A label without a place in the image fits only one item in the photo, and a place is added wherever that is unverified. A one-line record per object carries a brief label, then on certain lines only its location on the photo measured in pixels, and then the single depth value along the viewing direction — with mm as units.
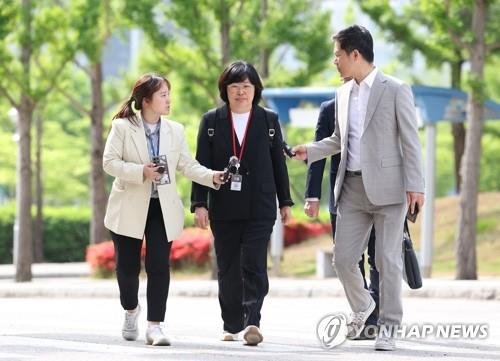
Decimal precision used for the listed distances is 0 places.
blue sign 20484
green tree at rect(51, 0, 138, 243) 24297
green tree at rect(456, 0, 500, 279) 20141
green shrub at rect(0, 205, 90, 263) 36906
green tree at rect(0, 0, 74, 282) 23672
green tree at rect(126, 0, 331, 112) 24125
